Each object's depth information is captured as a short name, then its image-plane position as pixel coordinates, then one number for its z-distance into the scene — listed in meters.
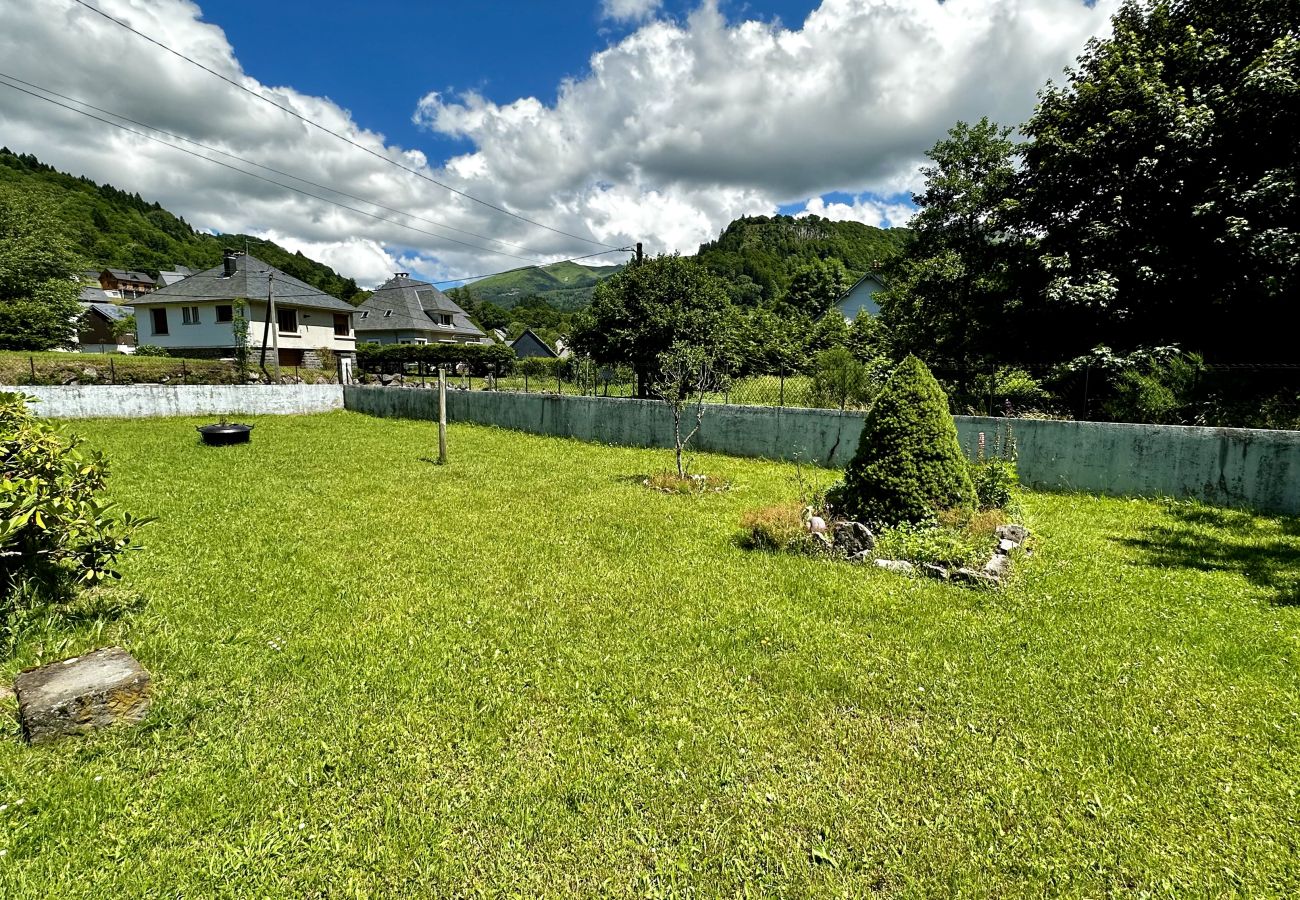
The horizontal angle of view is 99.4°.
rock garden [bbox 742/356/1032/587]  5.12
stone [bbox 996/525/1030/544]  5.36
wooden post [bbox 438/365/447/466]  10.25
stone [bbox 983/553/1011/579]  4.70
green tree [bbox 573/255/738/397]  15.12
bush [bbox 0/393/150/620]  3.19
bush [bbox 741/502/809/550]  5.54
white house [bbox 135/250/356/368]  27.56
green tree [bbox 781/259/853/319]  45.84
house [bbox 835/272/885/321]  32.16
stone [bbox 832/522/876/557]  5.27
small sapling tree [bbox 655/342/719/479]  9.63
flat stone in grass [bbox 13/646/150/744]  2.66
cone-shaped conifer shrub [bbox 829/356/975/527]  5.34
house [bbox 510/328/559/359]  53.81
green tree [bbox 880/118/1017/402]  12.01
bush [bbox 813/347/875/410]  10.80
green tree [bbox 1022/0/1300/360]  8.63
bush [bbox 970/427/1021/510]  6.30
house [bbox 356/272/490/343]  39.69
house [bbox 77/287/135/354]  42.92
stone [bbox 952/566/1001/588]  4.60
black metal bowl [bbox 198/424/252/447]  11.62
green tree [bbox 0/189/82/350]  25.44
